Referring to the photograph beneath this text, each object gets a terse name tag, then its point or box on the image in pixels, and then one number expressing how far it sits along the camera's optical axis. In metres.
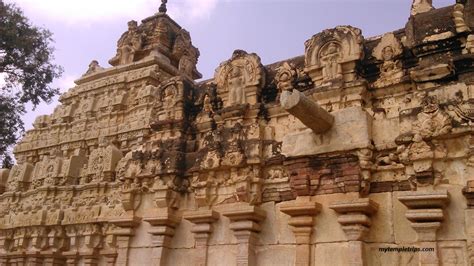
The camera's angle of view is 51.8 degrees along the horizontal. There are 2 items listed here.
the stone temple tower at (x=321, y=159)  6.24
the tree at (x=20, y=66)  16.12
